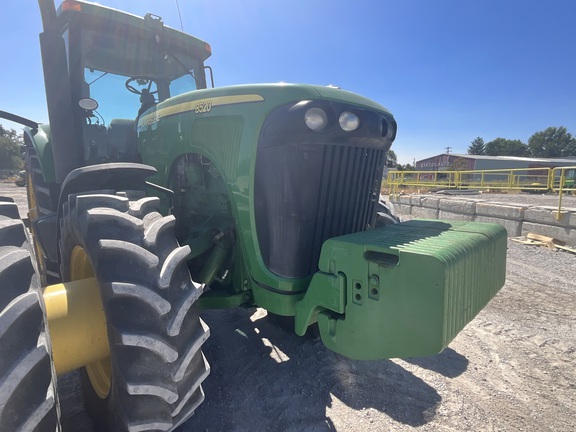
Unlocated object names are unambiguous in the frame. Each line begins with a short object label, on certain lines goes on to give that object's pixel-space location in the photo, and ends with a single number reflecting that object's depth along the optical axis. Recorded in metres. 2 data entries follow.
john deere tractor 1.47
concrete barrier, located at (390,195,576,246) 6.47
